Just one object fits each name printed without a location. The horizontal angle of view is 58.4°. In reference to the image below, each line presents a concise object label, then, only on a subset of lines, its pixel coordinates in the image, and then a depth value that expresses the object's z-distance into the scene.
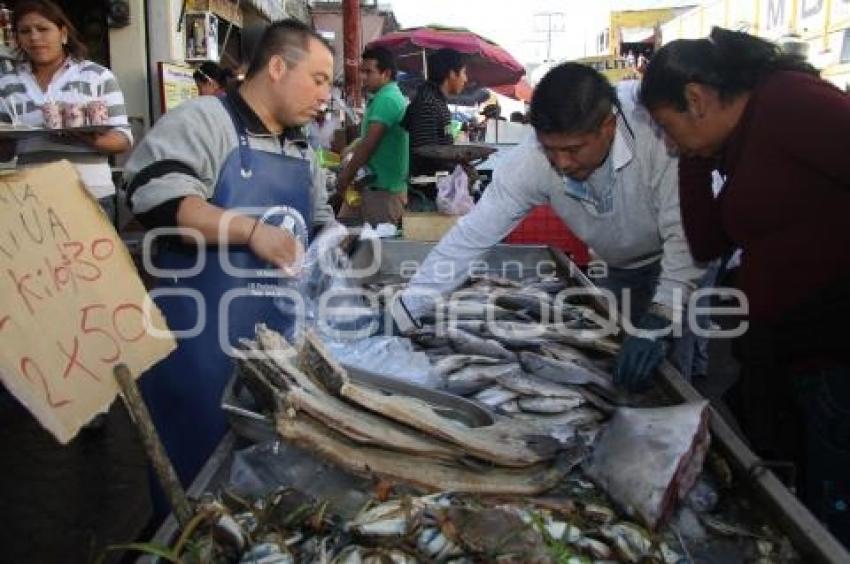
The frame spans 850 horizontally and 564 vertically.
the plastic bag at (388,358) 2.46
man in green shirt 6.92
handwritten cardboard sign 1.50
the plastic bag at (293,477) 1.76
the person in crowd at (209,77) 7.45
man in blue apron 2.45
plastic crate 5.55
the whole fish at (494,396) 2.30
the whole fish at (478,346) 2.70
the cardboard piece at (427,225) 5.11
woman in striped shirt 4.25
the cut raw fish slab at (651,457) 1.69
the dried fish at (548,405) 2.25
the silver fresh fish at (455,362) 2.51
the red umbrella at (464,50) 12.09
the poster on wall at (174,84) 8.20
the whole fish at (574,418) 2.20
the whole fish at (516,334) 2.80
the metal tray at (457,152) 6.07
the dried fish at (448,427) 1.84
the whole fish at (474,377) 2.39
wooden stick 1.58
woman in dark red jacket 2.24
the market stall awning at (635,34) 27.50
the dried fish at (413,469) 1.77
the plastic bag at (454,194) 5.21
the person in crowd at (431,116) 6.82
